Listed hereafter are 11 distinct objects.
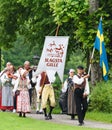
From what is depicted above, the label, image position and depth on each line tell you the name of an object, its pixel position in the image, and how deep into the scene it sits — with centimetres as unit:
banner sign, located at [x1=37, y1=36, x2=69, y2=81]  2108
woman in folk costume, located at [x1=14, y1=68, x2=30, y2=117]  2078
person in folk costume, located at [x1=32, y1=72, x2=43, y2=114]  2243
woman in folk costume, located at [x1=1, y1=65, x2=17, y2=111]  2364
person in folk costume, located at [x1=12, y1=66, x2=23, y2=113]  2120
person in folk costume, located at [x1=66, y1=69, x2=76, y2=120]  2139
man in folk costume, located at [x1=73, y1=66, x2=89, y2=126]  1861
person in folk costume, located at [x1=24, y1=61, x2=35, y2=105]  2301
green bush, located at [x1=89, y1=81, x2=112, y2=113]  2259
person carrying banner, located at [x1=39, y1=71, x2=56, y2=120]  2091
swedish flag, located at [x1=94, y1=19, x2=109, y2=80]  2119
